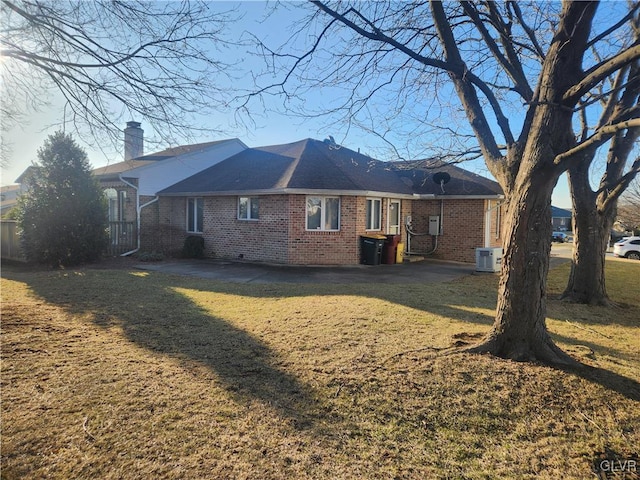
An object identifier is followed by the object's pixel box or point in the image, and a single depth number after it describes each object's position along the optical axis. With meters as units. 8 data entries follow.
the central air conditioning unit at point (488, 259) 12.71
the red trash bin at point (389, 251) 14.32
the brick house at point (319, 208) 13.52
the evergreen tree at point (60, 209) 12.61
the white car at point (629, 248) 24.25
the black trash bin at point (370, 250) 13.77
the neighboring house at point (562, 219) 67.96
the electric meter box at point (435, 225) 16.27
